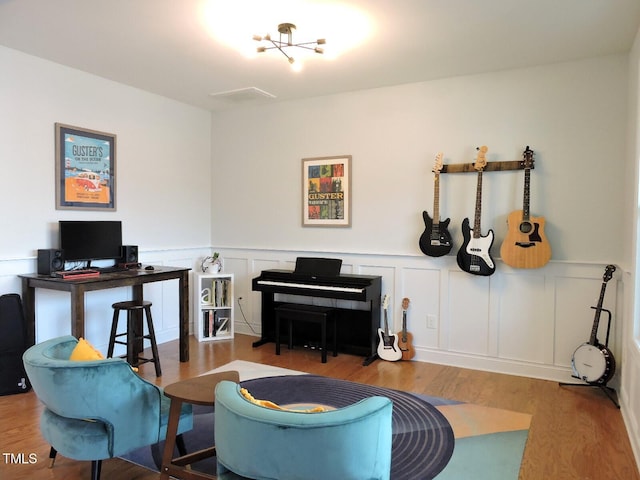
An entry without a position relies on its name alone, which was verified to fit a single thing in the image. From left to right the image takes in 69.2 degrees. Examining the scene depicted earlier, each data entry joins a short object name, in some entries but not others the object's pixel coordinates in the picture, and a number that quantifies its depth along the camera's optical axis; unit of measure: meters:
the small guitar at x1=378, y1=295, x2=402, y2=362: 4.32
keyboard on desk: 3.53
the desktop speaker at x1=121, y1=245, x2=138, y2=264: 4.27
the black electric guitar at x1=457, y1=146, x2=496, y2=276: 3.95
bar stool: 3.83
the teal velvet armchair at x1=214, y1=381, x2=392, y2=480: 1.44
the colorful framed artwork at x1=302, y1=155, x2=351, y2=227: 4.72
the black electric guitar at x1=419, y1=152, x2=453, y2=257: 4.14
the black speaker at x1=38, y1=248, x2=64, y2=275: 3.63
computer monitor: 3.83
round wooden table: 2.12
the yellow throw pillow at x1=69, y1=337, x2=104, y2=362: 2.15
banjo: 3.37
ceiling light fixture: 3.03
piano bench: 4.29
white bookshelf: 5.00
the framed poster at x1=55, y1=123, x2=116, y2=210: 3.96
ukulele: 4.33
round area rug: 2.53
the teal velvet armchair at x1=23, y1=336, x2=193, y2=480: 1.99
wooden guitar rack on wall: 3.90
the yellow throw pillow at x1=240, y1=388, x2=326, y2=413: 1.63
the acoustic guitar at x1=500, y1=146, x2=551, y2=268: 3.73
